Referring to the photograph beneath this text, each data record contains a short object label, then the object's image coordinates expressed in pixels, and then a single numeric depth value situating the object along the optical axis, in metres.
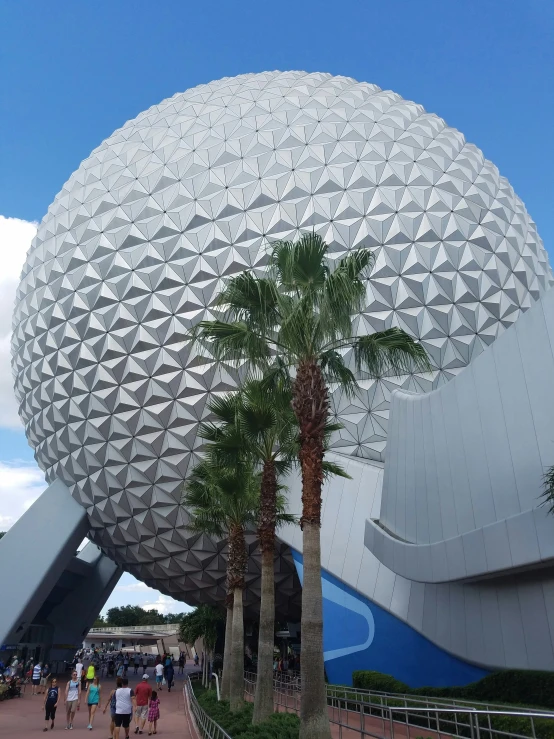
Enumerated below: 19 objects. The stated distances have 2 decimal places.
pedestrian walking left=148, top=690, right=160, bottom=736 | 11.20
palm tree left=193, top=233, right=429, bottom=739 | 8.30
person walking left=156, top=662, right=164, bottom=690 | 21.70
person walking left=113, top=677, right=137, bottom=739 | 9.70
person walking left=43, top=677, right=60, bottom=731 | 11.93
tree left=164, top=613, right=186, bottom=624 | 91.79
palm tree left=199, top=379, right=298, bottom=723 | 10.35
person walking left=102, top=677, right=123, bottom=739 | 9.91
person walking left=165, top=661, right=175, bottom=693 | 22.67
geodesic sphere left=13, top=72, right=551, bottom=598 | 21.34
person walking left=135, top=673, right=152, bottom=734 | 11.40
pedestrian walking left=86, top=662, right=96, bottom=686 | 14.83
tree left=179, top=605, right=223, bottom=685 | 25.29
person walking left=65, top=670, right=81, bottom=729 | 12.34
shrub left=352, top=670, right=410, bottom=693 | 13.56
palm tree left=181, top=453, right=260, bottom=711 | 12.85
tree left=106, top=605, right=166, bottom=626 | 87.31
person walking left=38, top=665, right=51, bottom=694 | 21.69
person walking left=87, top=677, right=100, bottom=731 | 12.14
